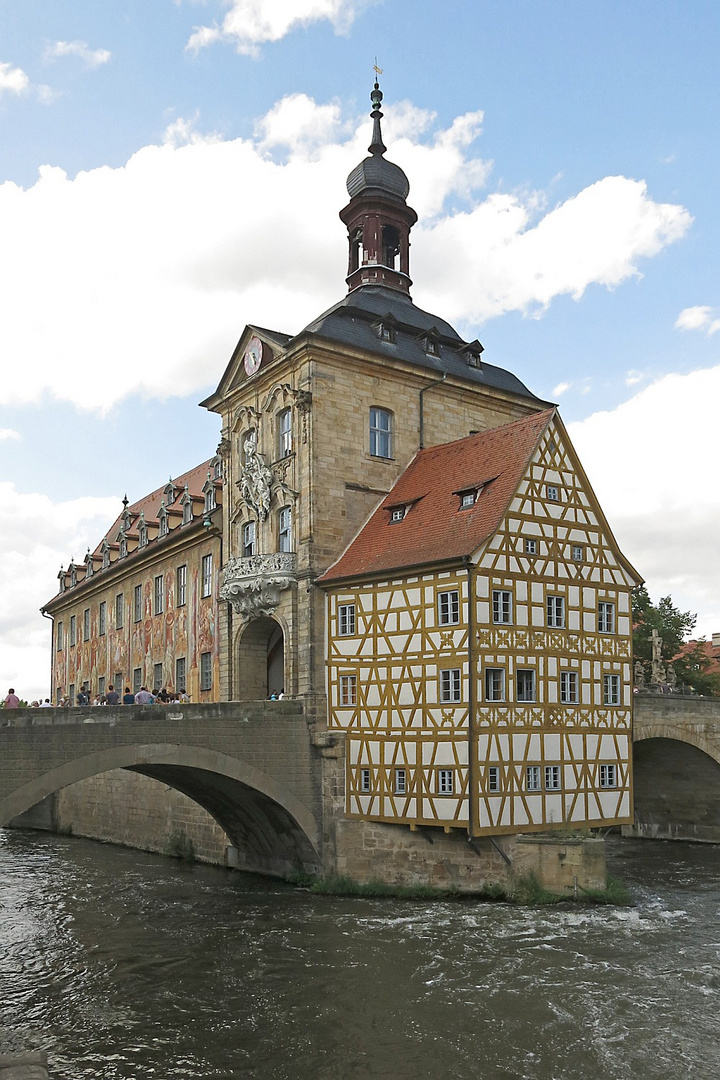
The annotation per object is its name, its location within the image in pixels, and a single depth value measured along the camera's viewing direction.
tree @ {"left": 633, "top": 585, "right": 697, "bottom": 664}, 48.50
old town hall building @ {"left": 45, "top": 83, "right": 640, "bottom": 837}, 25.05
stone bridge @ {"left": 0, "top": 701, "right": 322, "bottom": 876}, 22.31
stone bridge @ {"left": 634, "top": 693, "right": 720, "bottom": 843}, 34.94
